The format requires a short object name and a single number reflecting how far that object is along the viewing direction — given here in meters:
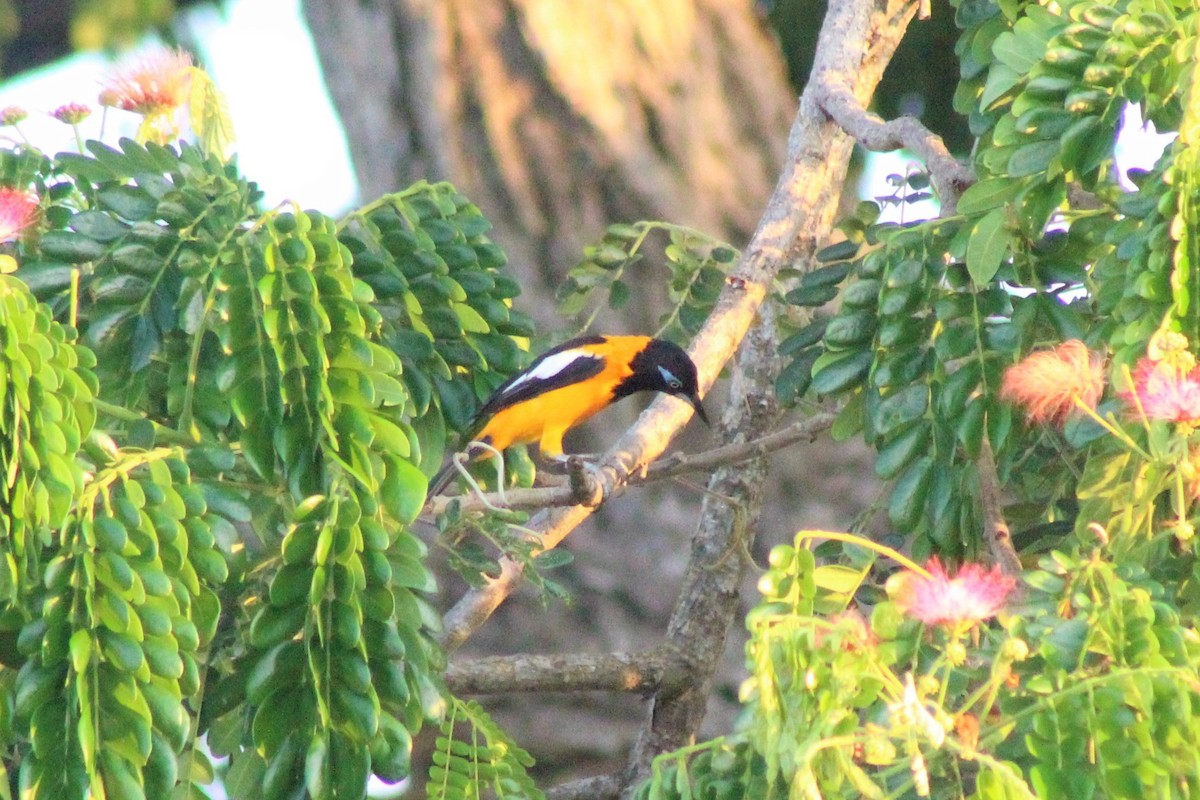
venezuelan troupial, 10.76
